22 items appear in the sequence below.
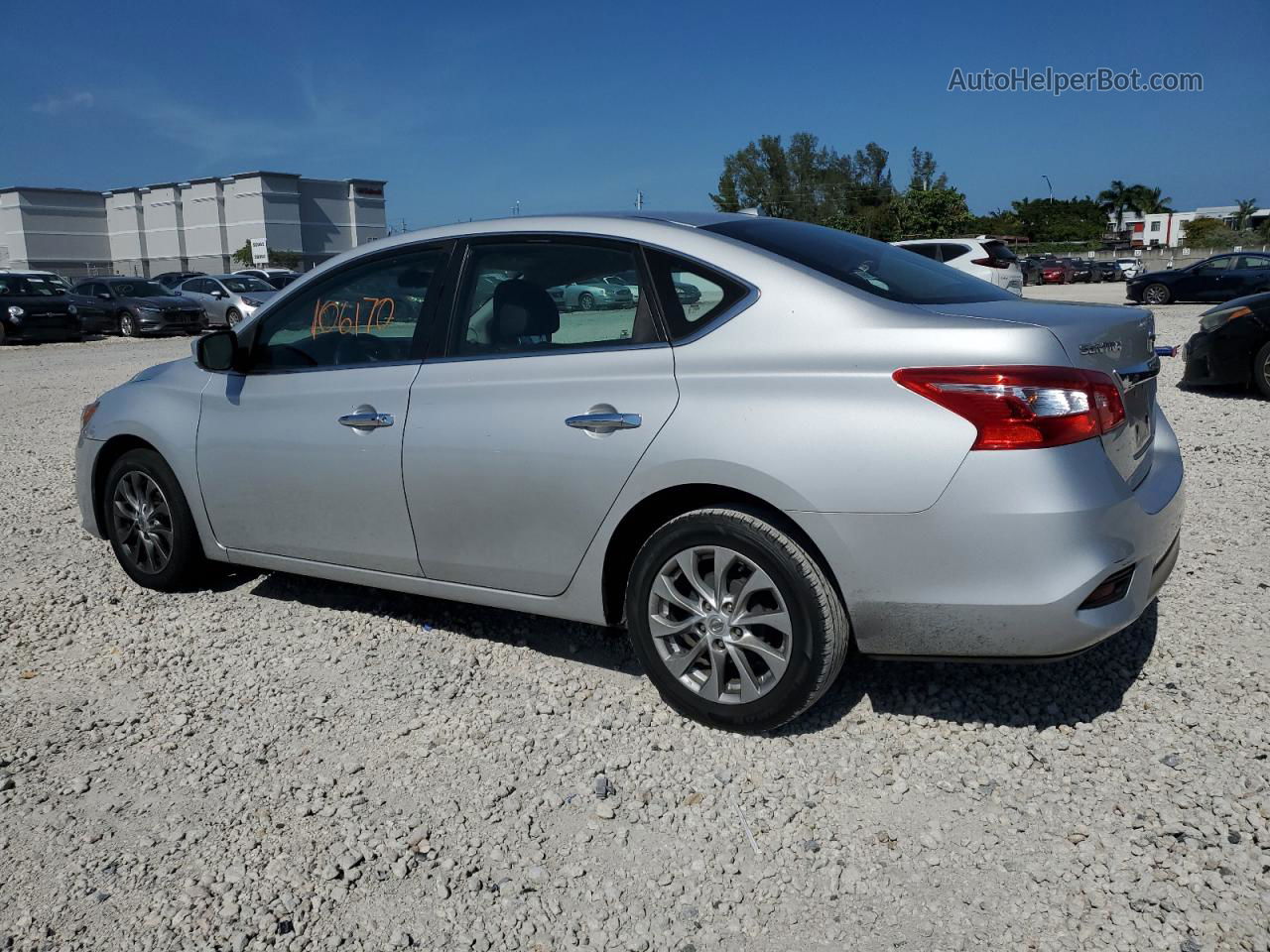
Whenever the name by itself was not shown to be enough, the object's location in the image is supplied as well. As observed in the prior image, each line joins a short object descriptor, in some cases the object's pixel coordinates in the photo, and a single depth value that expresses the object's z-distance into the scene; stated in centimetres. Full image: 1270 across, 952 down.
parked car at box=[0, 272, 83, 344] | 2389
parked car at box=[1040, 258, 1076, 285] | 5222
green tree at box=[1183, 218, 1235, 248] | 8100
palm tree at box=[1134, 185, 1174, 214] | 12169
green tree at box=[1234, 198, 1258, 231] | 10994
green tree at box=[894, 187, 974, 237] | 7656
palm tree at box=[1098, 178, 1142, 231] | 11825
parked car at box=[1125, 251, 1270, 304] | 2667
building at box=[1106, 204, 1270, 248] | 12069
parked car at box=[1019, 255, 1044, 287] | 4997
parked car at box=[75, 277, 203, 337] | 2669
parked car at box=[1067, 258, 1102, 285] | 5421
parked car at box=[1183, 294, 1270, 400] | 947
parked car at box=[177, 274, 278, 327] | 2772
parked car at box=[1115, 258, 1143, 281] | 5462
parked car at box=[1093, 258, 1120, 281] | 5466
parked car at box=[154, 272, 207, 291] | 3788
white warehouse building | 7538
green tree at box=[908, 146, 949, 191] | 8769
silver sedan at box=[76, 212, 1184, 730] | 288
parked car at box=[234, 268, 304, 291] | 3119
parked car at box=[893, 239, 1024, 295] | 1992
